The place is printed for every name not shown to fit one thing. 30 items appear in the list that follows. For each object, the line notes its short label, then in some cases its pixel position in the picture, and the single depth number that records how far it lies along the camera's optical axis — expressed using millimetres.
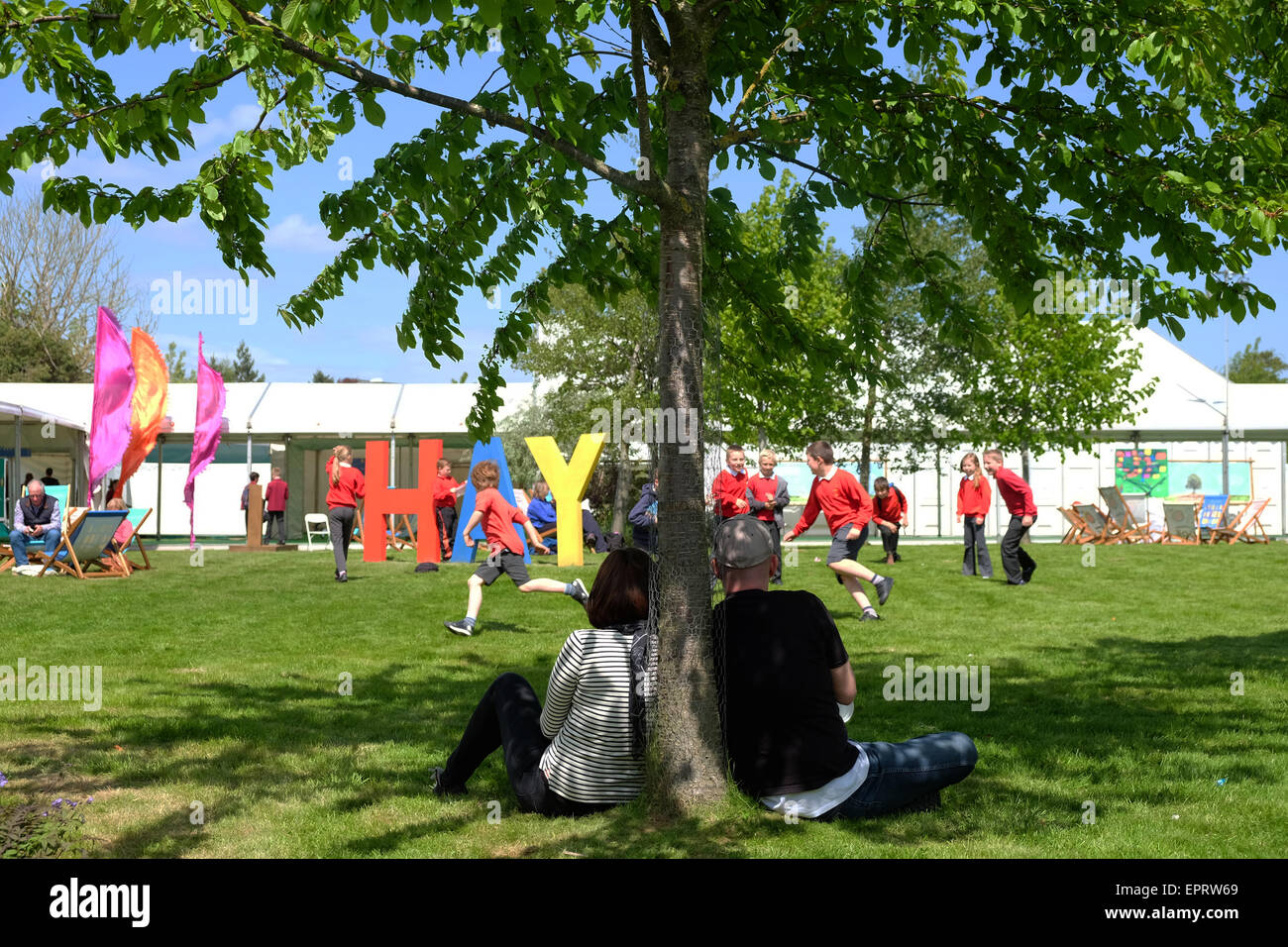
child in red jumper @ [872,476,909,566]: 16750
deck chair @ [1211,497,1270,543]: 25291
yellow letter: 19062
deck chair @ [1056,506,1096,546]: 25406
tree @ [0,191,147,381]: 42469
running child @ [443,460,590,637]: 11273
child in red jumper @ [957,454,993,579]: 15969
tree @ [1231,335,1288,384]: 85812
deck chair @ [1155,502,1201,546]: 25484
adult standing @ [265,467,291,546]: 26969
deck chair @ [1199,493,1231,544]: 26250
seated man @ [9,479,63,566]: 17250
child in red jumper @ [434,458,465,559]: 21828
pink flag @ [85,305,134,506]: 18594
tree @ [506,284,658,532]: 34188
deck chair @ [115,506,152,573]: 18250
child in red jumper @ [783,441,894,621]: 11312
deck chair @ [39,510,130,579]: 16469
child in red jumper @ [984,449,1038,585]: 14852
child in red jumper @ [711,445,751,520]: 13258
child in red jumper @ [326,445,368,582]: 15414
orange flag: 19312
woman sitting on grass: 4512
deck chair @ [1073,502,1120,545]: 25031
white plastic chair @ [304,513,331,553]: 28694
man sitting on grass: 4309
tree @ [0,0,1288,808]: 4484
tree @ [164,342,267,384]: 92500
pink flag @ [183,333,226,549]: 22984
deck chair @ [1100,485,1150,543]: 25406
